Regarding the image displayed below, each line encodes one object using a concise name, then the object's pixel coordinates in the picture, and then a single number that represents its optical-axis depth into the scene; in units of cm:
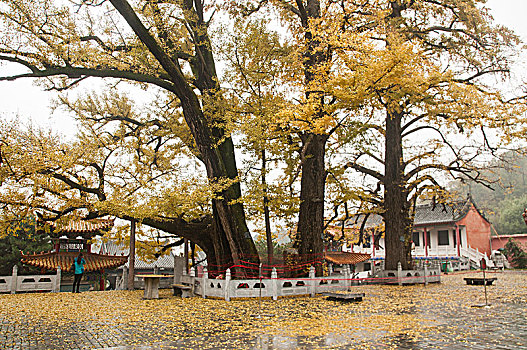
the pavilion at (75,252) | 1802
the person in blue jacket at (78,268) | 1370
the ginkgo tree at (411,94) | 1123
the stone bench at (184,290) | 1267
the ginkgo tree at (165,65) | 1177
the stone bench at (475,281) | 1595
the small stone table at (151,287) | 1226
